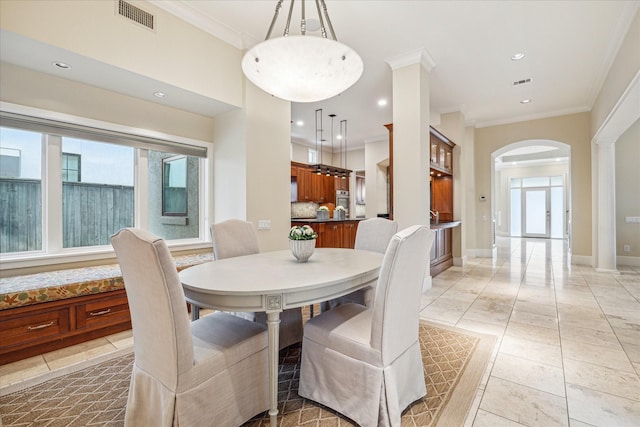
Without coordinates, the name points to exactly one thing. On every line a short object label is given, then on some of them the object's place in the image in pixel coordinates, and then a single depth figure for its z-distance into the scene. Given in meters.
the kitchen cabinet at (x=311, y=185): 7.33
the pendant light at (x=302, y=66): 1.80
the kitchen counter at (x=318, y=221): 5.75
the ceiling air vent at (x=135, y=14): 2.59
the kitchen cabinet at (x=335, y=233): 5.86
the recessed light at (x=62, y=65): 2.53
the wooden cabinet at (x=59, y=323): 2.22
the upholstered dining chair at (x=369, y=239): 2.51
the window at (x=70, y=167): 3.04
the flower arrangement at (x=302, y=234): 2.11
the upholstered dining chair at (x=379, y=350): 1.44
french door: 11.41
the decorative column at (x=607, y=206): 5.09
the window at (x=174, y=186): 3.92
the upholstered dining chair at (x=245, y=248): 2.35
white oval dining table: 1.44
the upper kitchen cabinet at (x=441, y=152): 5.06
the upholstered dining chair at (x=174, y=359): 1.25
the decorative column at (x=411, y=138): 3.84
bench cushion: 2.22
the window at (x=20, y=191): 2.73
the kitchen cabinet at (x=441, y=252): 4.94
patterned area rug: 1.61
